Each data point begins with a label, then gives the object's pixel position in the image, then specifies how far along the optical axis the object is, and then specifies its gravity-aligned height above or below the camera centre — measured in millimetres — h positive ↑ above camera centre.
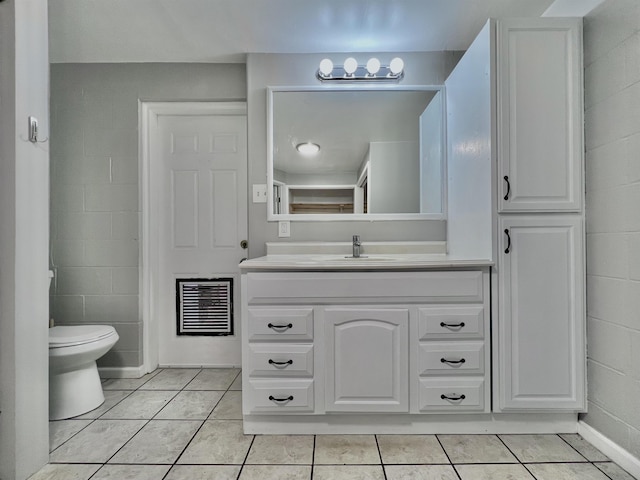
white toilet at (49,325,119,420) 1803 -705
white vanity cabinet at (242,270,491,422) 1583 -471
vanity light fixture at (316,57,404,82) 2145 +1043
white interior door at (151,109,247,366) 2557 +275
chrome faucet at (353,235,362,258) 2098 -42
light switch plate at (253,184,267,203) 2223 +295
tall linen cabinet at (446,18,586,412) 1564 +114
